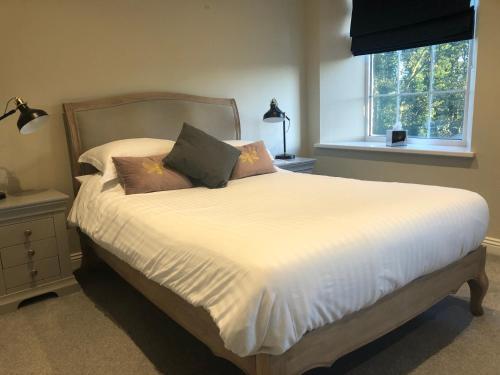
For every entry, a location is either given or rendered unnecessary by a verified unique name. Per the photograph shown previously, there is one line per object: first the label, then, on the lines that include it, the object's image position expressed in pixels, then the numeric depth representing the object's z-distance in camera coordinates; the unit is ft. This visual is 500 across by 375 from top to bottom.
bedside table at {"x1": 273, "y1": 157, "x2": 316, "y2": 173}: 11.67
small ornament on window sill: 11.93
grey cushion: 8.49
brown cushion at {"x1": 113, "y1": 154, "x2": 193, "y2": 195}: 8.02
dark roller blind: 10.24
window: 11.10
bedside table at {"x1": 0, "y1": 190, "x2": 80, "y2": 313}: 7.89
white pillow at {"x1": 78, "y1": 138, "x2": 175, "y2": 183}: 8.38
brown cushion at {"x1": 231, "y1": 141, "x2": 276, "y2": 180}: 9.39
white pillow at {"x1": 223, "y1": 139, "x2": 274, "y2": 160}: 10.24
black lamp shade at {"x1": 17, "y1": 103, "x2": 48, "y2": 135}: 7.64
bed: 4.32
